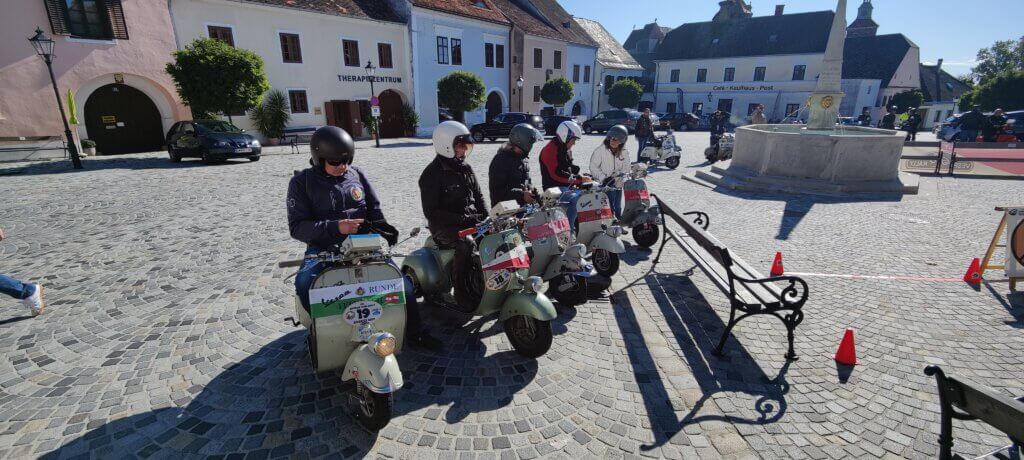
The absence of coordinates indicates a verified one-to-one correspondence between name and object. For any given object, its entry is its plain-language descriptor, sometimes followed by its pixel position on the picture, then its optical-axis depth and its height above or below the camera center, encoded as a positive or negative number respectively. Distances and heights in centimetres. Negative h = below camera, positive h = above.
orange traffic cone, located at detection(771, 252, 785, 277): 557 -181
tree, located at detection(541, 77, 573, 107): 3547 +228
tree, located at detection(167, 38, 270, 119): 1711 +182
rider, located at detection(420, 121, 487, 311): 406 -73
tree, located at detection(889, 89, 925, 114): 4162 +158
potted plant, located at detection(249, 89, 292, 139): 2211 +35
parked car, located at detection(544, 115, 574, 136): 2752 -13
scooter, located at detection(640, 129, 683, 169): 1477 -105
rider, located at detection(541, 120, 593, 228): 609 -57
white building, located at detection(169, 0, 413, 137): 2059 +378
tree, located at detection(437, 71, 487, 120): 2673 +179
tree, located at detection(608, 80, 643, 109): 4266 +243
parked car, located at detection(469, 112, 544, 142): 2430 -24
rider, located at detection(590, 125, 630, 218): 681 -64
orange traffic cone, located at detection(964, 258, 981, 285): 539 -182
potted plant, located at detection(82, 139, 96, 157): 1733 -87
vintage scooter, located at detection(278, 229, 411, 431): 277 -130
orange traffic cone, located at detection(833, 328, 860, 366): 379 -192
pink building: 1620 +201
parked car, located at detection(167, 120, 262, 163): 1504 -63
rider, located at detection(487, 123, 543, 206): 505 -49
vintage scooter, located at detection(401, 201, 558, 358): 363 -136
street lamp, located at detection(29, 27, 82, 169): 1292 +225
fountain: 1055 -109
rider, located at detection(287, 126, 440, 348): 318 -61
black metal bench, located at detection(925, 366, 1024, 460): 189 -128
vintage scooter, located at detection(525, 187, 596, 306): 450 -126
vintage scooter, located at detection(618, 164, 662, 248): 654 -128
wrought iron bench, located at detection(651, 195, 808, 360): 374 -148
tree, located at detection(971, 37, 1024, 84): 5638 +735
